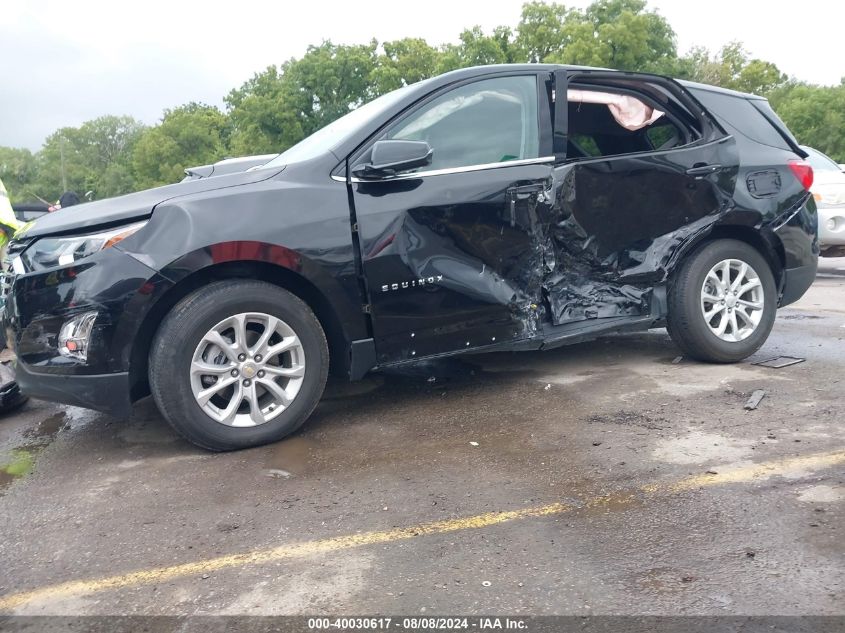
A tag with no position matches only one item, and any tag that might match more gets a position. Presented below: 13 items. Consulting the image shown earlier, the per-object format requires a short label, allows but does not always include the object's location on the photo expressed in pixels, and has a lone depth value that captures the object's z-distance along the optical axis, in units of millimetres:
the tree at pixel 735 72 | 37500
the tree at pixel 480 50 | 38344
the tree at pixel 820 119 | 38469
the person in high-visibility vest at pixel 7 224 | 5977
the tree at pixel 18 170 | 84875
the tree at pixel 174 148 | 59656
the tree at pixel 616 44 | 35188
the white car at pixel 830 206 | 8852
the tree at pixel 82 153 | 82688
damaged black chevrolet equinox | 3418
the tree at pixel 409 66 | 41625
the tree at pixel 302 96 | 44062
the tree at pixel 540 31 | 38375
